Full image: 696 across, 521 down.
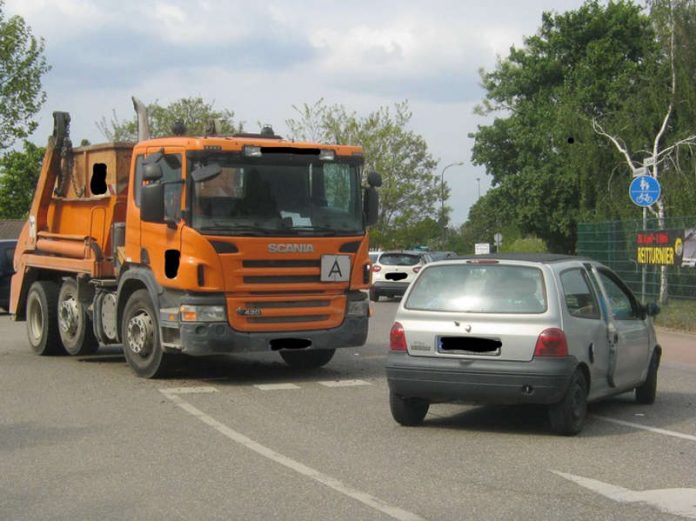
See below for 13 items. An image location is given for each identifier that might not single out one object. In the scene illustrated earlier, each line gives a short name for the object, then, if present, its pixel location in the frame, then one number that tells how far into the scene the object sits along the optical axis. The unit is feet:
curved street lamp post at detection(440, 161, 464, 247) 240.12
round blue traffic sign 71.97
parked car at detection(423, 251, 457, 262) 104.94
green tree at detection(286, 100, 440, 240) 223.92
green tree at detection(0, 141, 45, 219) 165.27
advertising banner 71.49
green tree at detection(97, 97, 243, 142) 181.78
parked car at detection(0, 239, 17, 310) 85.77
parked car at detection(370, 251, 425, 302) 103.35
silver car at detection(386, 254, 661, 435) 29.40
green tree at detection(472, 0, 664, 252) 143.33
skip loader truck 40.75
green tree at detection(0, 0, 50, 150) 126.62
